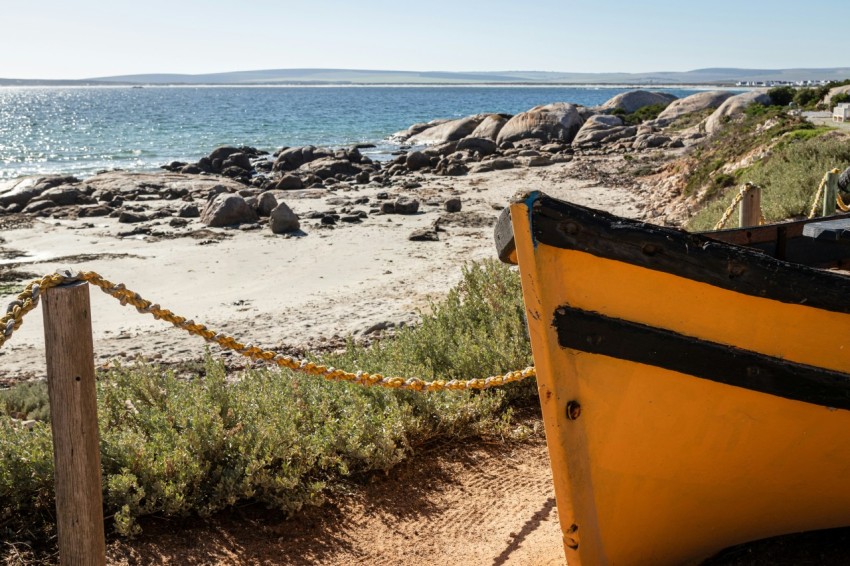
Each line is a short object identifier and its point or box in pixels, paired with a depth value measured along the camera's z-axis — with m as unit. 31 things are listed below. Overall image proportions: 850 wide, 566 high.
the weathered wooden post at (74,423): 3.11
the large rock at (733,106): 29.59
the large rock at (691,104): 37.56
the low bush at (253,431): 4.17
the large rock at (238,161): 31.28
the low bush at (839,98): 24.77
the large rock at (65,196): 21.55
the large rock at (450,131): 40.66
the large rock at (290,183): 24.91
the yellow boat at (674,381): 2.96
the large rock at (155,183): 23.91
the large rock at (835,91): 27.05
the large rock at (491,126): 37.34
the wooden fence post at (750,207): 7.84
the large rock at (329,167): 27.98
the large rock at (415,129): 50.12
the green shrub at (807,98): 28.80
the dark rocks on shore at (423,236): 15.88
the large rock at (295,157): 32.16
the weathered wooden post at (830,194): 7.71
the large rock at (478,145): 32.94
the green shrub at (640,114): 40.12
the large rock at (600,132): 33.28
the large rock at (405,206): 19.30
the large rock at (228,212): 18.06
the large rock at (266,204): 19.23
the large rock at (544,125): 35.44
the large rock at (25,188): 21.95
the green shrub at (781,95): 31.08
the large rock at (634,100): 46.06
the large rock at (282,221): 17.14
